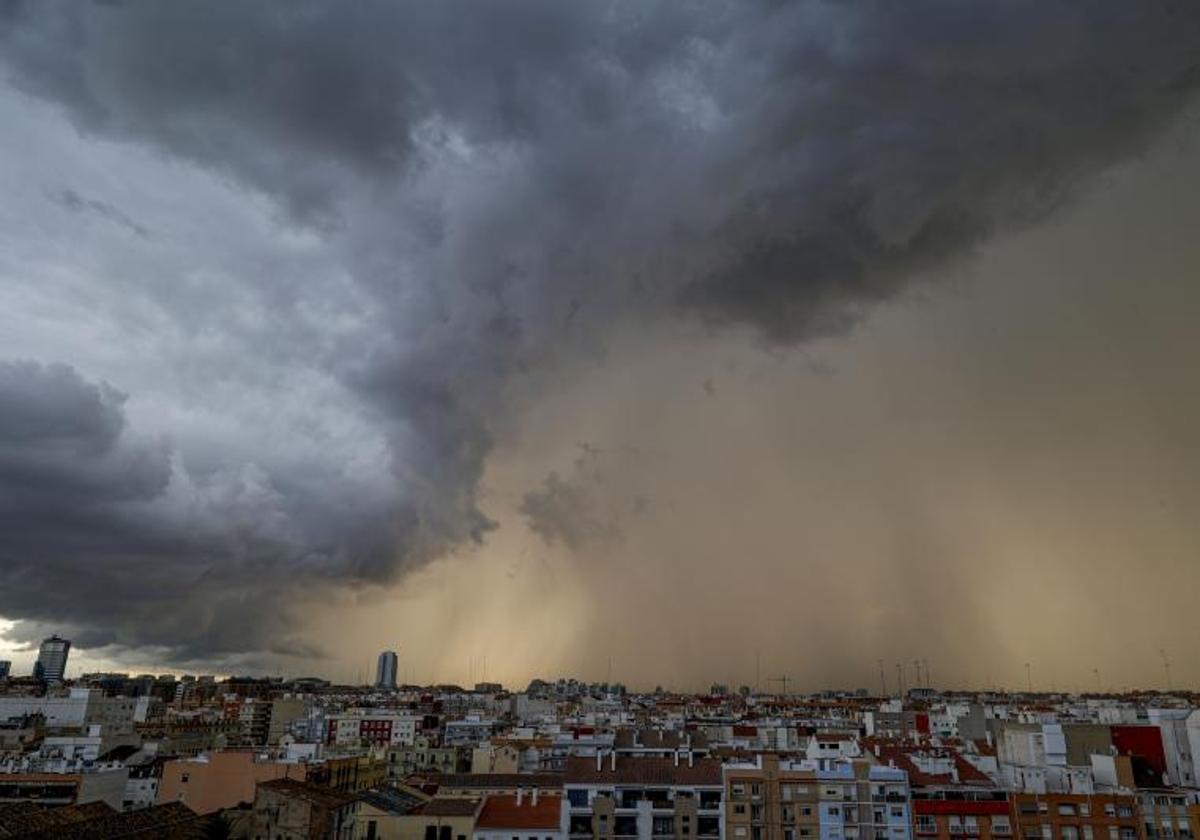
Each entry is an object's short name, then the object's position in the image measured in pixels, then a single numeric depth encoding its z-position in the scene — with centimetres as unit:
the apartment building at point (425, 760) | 12619
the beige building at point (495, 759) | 10530
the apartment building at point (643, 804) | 7919
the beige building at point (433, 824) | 7375
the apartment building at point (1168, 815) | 8106
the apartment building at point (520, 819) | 7344
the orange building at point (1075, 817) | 7931
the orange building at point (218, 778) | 9056
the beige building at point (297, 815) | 6969
